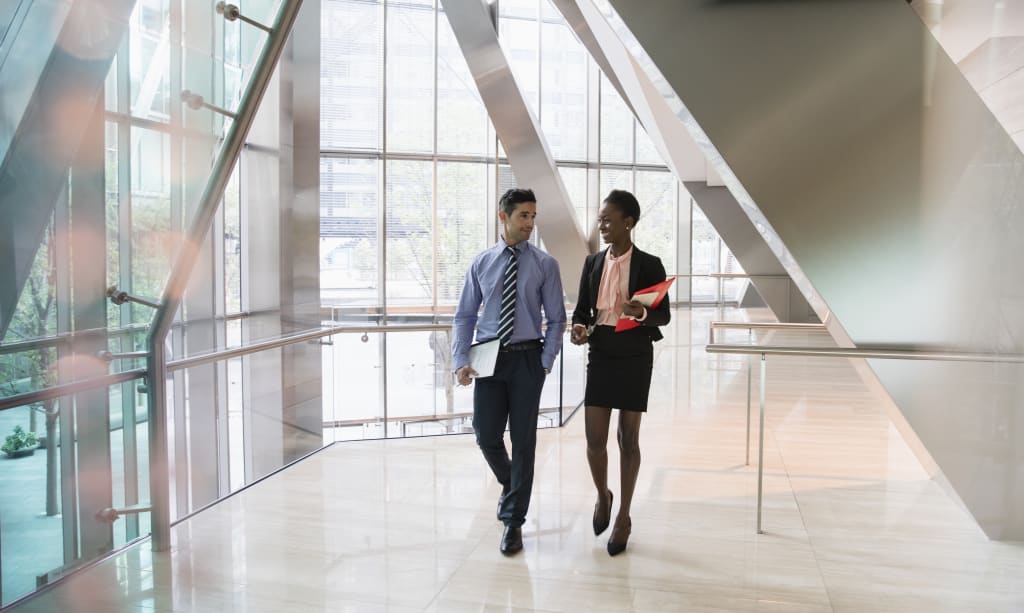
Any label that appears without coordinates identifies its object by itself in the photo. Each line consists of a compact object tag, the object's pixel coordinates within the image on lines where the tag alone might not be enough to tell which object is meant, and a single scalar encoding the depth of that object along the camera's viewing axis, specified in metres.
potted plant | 2.86
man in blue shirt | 3.47
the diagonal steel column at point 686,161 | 9.08
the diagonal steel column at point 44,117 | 2.64
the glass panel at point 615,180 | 19.44
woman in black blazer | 3.39
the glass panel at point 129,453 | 3.48
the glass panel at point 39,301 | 2.79
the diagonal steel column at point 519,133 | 10.13
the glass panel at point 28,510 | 2.88
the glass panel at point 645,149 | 20.03
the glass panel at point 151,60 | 3.13
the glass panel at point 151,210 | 3.31
